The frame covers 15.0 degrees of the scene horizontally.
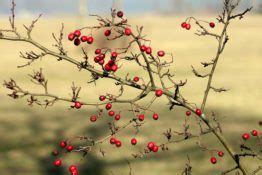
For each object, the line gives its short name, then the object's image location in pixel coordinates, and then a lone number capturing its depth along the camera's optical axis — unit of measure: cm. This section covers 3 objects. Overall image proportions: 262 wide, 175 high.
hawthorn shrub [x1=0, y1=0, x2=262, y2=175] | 528
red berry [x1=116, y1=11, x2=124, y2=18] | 542
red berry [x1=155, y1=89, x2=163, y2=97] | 547
